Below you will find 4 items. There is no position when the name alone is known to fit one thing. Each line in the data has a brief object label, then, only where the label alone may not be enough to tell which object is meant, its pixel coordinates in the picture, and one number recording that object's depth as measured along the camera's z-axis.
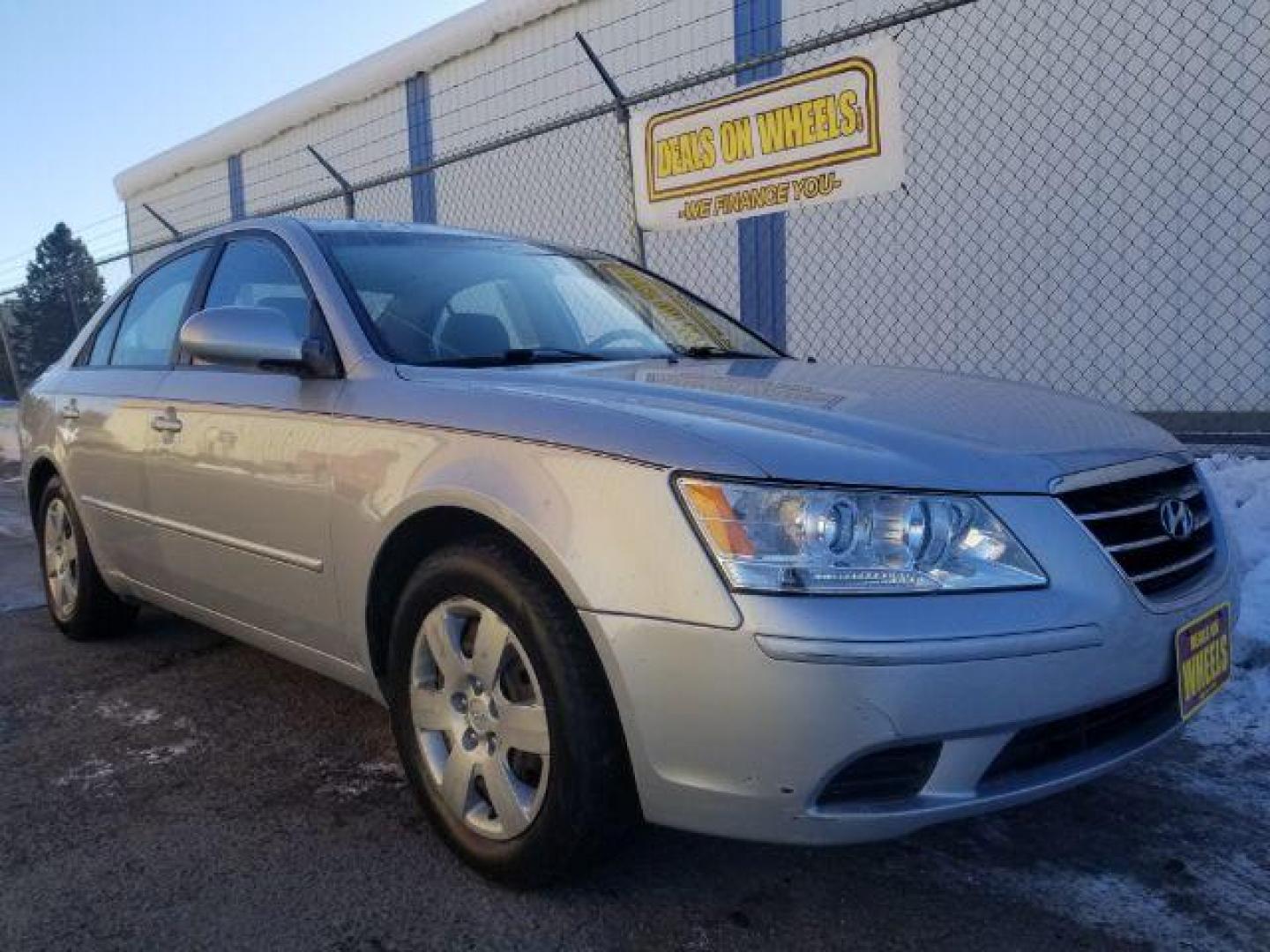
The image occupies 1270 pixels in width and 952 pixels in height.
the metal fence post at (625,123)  5.64
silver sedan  1.89
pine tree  12.57
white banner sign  5.13
